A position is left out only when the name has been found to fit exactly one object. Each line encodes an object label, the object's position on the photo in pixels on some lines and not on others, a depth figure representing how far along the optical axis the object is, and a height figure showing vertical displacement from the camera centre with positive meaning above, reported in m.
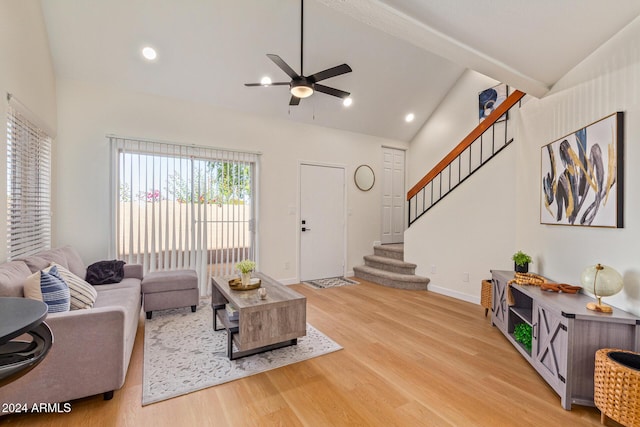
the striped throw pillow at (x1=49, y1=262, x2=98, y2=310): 2.22 -0.64
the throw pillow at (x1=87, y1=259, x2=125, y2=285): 3.24 -0.70
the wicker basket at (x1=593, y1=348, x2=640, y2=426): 1.62 -0.99
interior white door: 6.29 +0.36
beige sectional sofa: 1.77 -0.93
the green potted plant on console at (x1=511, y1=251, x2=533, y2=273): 3.08 -0.52
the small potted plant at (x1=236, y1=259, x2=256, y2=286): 2.91 -0.57
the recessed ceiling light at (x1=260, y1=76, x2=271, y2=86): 4.16 +1.87
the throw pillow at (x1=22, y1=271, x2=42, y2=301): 1.92 -0.51
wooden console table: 1.90 -0.85
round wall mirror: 5.88 +0.70
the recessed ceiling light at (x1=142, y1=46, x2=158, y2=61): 3.52 +1.91
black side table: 0.90 -0.46
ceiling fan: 2.91 +1.36
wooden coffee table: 2.36 -0.92
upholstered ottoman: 3.36 -0.93
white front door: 5.32 -0.18
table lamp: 1.96 -0.48
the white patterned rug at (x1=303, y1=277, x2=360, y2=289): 5.06 -1.26
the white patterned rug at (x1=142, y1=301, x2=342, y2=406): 2.17 -1.27
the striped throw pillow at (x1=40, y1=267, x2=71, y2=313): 1.96 -0.56
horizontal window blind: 2.59 +0.24
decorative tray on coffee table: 2.82 -0.71
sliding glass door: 3.91 +0.07
